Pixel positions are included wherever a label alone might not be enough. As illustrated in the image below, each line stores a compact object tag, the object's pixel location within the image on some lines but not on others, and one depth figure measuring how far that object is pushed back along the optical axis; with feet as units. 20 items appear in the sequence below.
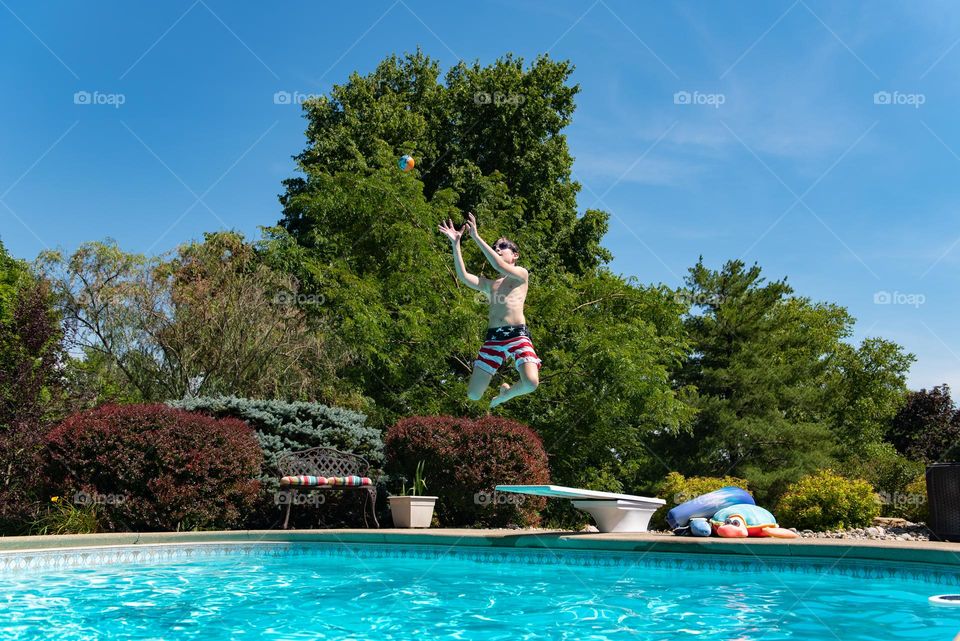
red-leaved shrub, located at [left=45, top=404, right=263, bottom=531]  35.55
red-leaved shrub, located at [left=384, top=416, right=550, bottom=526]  41.93
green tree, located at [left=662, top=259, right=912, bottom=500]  72.13
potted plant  39.60
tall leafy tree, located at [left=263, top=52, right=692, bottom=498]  58.29
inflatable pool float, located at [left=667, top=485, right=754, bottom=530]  35.78
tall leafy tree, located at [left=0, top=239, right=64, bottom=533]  37.01
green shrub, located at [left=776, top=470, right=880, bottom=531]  40.57
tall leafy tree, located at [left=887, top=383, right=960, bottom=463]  117.91
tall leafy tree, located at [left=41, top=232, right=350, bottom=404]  58.03
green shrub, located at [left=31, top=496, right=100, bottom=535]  35.09
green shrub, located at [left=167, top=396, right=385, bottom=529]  41.27
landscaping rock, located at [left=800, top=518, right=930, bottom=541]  37.93
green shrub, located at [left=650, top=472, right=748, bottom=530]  44.75
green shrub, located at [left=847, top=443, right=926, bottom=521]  42.47
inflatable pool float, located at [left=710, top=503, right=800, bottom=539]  32.78
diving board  36.78
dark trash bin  34.01
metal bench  40.32
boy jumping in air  26.05
